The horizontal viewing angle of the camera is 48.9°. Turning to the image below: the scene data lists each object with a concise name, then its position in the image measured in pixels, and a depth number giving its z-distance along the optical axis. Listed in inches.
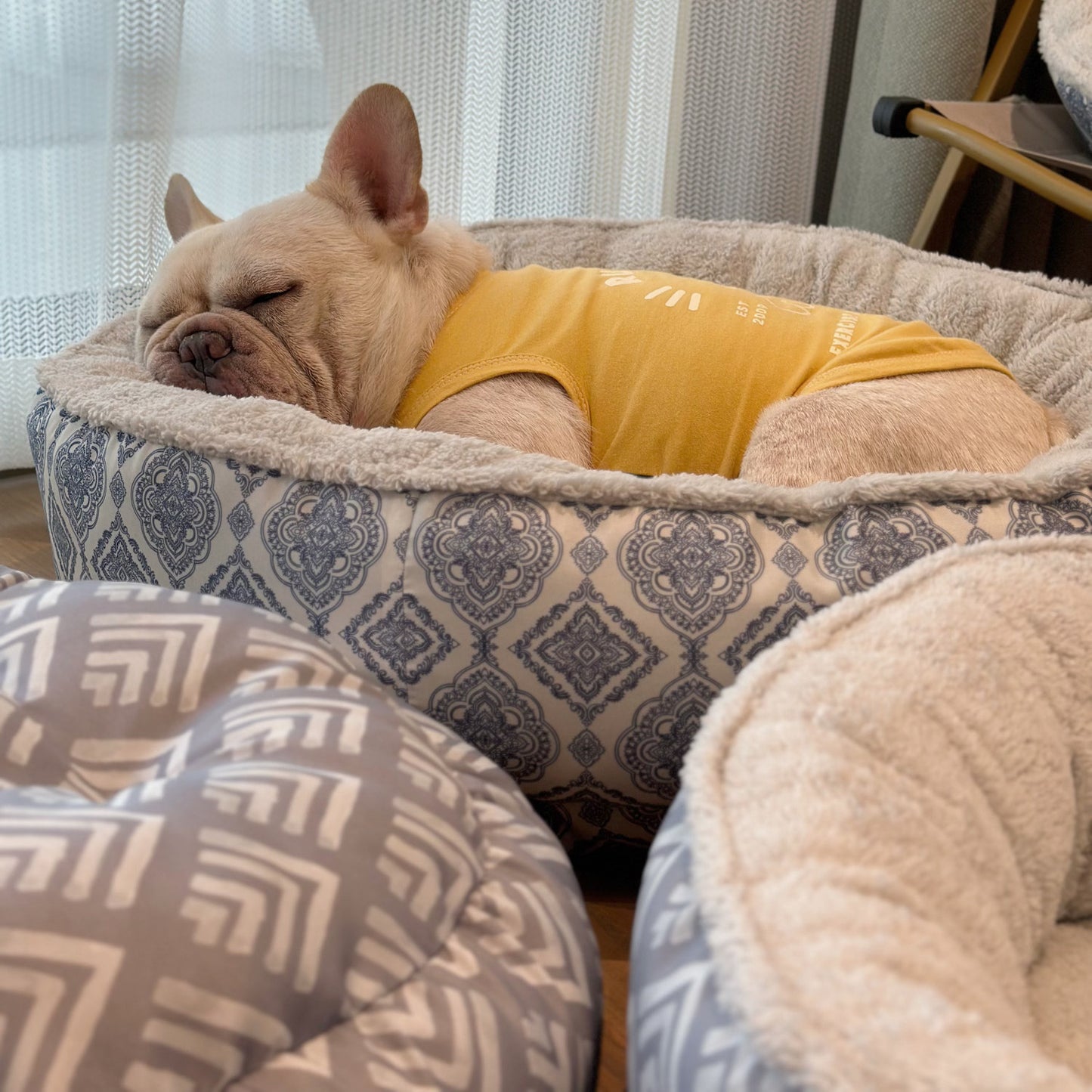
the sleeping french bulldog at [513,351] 53.0
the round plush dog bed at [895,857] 21.0
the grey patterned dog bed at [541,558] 38.5
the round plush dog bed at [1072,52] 74.2
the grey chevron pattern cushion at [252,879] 23.2
